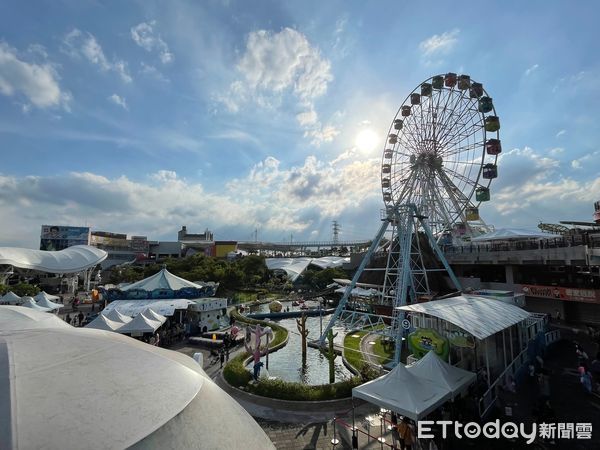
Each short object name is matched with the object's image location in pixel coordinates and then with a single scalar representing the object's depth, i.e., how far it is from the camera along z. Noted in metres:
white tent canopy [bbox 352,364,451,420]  9.62
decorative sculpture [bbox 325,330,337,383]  16.25
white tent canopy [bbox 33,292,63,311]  32.31
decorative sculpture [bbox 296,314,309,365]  19.73
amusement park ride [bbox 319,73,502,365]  31.81
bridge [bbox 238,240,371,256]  128.38
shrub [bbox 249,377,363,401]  13.74
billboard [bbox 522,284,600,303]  24.75
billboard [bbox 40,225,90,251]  79.31
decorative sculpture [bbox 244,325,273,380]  16.34
